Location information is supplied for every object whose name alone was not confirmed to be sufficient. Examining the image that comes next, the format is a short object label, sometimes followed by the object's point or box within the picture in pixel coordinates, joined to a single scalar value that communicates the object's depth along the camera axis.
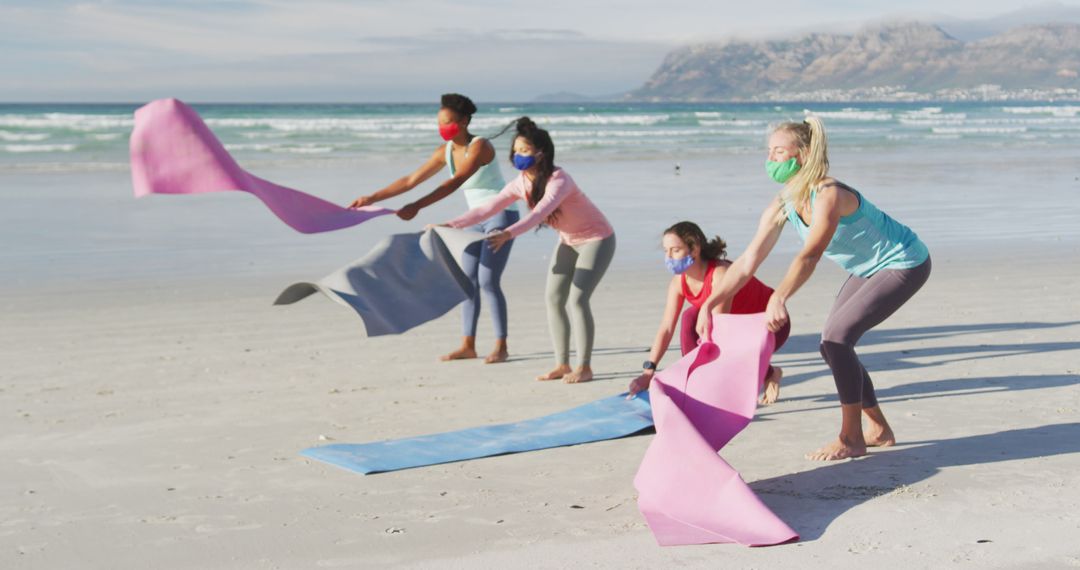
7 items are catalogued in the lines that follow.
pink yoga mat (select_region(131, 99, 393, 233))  7.02
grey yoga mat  6.96
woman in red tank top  6.35
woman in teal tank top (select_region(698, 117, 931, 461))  5.02
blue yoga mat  5.62
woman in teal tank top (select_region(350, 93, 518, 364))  8.02
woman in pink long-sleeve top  7.33
